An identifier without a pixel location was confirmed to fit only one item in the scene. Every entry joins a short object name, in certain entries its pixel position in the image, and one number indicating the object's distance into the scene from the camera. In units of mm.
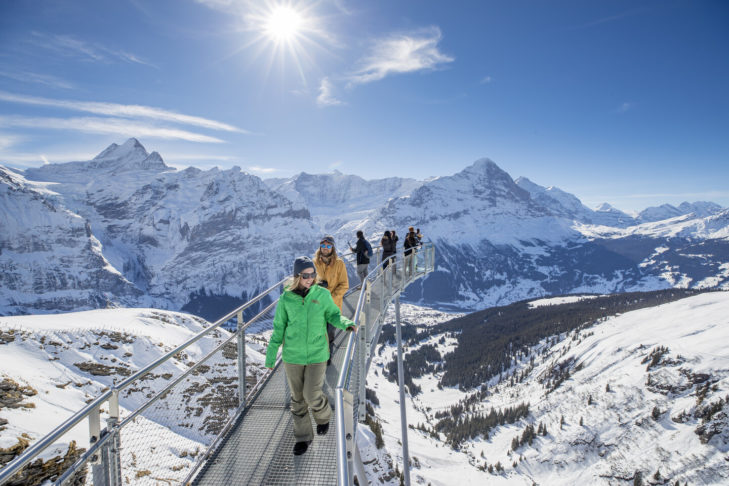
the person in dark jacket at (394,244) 15538
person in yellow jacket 7004
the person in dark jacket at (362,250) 11758
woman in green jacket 4680
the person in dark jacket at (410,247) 16703
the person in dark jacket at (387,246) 15422
